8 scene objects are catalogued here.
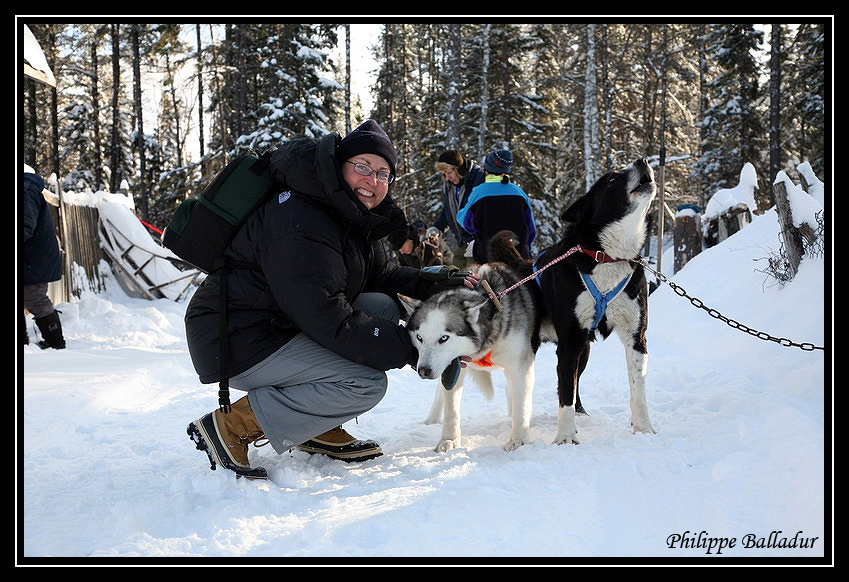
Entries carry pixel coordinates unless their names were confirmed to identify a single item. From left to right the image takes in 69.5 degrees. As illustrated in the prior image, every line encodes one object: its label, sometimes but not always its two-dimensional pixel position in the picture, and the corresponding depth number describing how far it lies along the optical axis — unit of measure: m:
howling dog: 3.11
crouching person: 2.48
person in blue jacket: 4.94
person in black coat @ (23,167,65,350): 4.39
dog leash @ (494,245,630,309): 3.13
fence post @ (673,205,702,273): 10.55
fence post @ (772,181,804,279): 4.89
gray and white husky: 2.97
